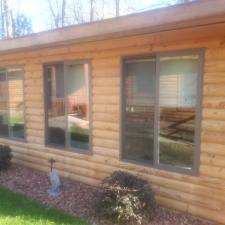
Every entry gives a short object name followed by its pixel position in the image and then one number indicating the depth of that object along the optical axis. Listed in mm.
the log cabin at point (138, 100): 2639
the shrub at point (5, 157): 4353
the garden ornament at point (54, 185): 3539
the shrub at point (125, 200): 2677
